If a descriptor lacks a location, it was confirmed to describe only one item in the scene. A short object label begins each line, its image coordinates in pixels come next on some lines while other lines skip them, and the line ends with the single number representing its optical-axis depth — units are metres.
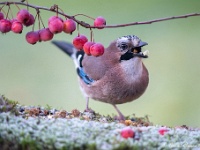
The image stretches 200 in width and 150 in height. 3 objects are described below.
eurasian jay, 8.31
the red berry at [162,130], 5.12
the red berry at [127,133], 4.80
